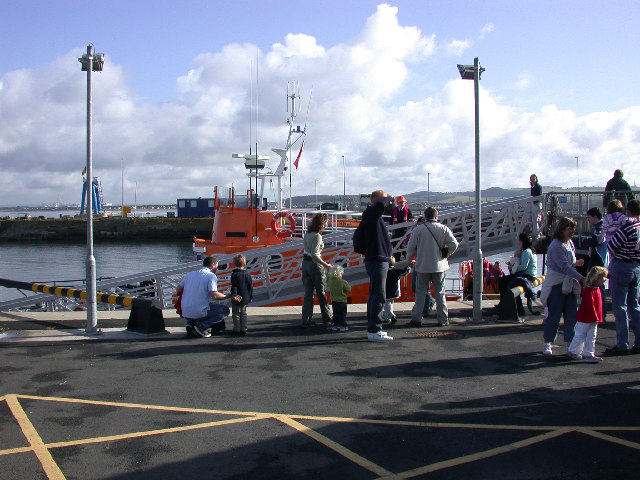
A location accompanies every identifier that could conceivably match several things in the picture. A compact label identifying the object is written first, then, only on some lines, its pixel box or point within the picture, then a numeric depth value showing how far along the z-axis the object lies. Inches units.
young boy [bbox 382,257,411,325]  381.4
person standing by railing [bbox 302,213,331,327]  368.2
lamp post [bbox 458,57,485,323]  381.7
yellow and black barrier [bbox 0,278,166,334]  351.9
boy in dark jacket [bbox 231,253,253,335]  352.2
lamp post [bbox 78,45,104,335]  353.7
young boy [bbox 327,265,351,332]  365.7
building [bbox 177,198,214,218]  3635.6
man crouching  343.9
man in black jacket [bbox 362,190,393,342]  327.6
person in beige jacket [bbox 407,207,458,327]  364.2
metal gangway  571.5
